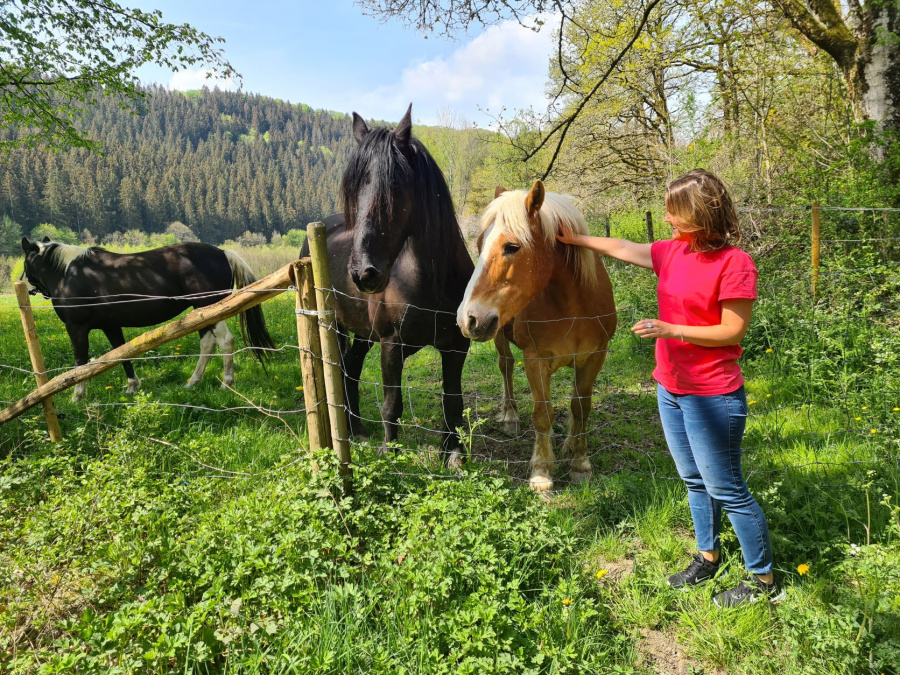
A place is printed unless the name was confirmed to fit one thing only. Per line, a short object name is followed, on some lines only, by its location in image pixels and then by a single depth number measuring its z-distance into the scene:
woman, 1.82
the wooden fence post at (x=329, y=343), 2.25
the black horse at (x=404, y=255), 2.85
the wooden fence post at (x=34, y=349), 3.23
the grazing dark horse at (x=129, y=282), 5.73
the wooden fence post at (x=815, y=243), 4.90
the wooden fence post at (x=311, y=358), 2.29
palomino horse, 2.61
